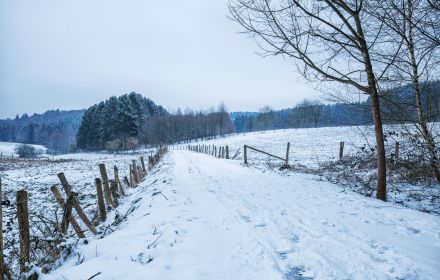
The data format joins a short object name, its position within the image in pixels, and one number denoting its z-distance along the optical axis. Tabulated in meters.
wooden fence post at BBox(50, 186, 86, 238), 5.86
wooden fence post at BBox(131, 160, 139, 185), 14.18
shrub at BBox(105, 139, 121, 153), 79.44
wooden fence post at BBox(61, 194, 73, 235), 5.98
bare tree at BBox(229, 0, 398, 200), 7.73
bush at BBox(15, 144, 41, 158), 87.15
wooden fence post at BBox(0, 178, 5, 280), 3.79
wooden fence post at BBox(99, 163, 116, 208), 9.00
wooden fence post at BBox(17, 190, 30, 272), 4.60
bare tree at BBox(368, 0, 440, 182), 6.39
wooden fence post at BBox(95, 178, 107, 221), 7.72
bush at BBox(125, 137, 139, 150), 81.56
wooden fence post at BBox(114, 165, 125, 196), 11.23
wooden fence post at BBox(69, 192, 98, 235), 6.10
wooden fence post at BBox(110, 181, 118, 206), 10.15
